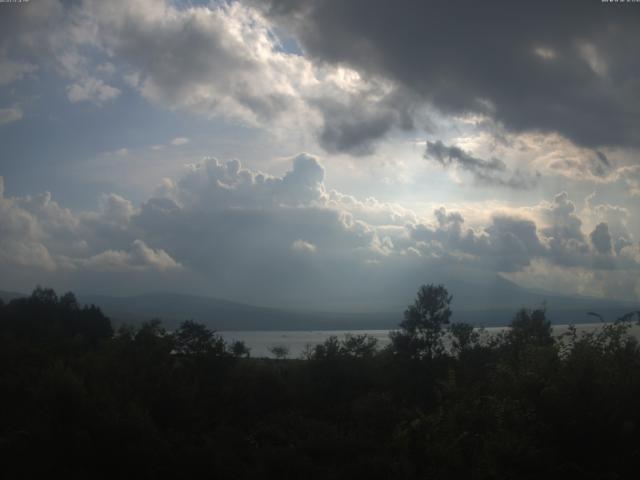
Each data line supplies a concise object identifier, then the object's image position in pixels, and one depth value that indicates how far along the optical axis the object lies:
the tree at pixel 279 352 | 97.15
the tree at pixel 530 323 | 32.62
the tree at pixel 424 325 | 44.44
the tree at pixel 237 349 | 48.06
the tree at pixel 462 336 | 46.47
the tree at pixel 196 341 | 43.72
